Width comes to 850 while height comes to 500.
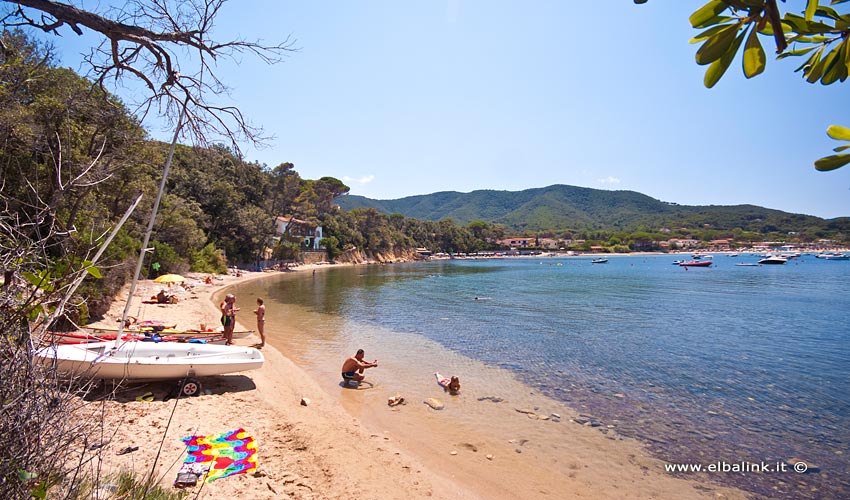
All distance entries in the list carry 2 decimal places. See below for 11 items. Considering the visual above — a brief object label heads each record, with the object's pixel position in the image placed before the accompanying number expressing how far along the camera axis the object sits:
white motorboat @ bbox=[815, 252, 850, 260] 113.88
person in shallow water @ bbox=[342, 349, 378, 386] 10.07
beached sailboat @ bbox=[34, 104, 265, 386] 7.27
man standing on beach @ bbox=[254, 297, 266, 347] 12.96
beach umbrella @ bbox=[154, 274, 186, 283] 20.27
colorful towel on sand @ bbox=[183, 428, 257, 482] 5.29
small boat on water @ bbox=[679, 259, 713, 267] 76.06
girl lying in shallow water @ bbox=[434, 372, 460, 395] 9.77
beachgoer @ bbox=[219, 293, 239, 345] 12.10
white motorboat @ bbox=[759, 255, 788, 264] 77.94
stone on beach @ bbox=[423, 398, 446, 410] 8.82
